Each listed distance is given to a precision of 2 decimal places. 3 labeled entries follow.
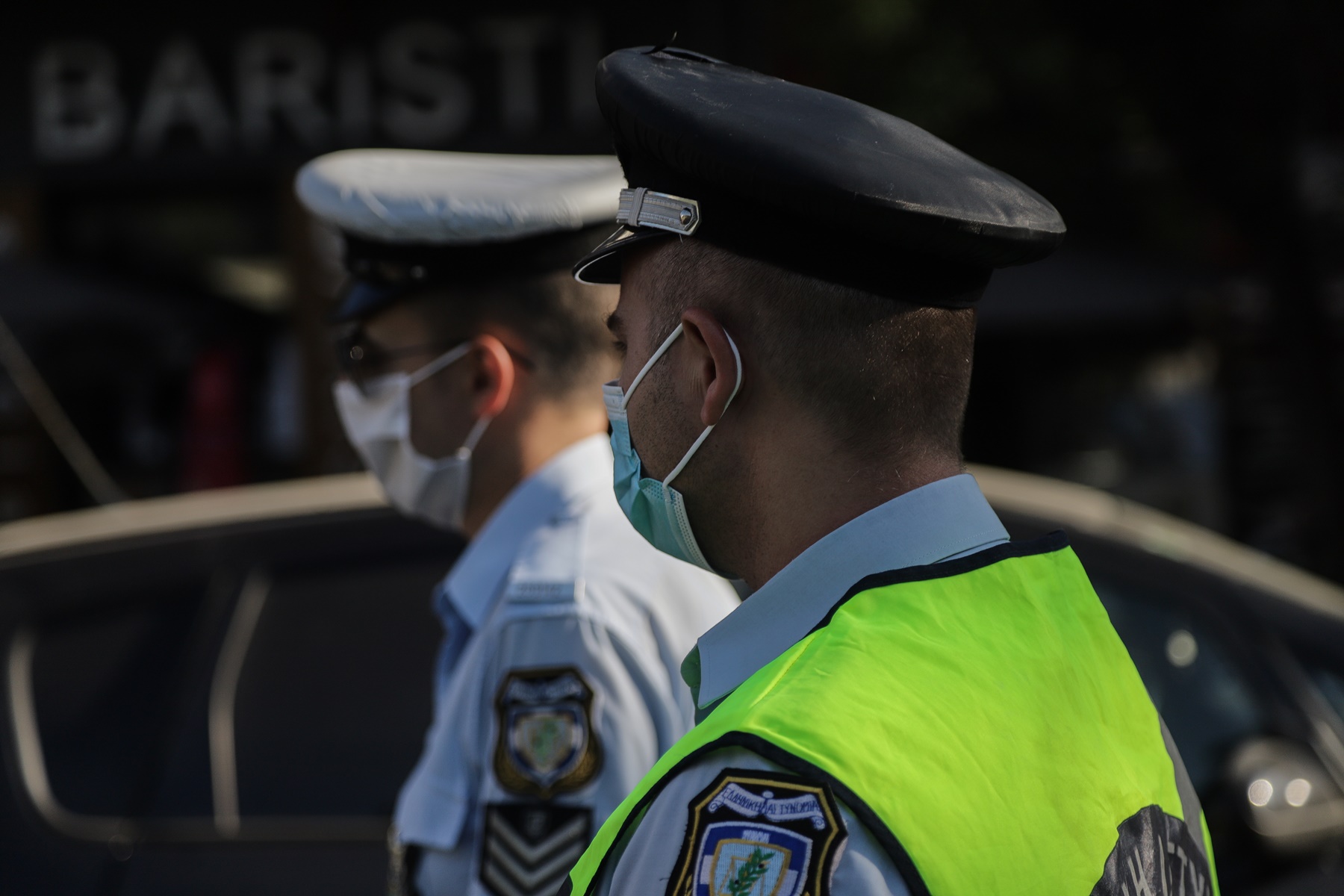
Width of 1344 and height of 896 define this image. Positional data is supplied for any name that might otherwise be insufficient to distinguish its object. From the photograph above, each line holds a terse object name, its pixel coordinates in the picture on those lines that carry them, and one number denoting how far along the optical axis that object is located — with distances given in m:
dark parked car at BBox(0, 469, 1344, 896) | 5.56
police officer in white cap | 5.01
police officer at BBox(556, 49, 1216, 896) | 4.53
